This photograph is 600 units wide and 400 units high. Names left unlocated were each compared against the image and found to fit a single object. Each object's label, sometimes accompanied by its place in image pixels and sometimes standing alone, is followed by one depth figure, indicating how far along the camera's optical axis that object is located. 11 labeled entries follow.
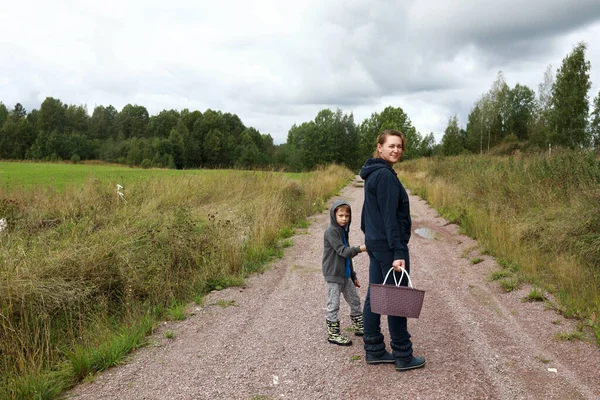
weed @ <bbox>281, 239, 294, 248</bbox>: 9.27
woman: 3.52
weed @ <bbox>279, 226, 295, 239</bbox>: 10.26
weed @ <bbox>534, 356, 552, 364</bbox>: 3.88
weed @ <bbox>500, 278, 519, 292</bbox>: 6.03
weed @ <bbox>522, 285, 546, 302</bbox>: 5.47
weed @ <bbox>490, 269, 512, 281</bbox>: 6.55
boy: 4.36
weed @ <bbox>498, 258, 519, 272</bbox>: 6.77
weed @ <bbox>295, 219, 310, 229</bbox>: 11.71
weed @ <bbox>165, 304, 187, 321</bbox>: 5.16
